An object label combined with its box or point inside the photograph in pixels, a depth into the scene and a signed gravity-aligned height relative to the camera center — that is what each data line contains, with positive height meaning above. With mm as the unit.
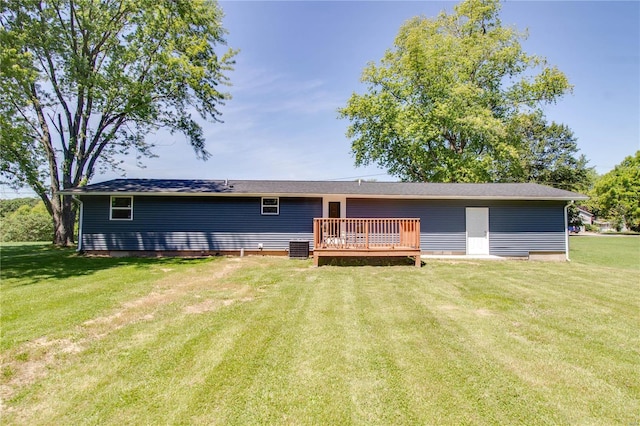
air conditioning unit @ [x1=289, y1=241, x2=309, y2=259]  11242 -981
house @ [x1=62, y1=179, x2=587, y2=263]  11672 +262
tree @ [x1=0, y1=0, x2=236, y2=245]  13266 +7038
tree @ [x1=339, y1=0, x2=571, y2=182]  20594 +8749
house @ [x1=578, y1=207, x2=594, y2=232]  52388 +1409
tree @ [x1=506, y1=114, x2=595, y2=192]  29766 +6499
